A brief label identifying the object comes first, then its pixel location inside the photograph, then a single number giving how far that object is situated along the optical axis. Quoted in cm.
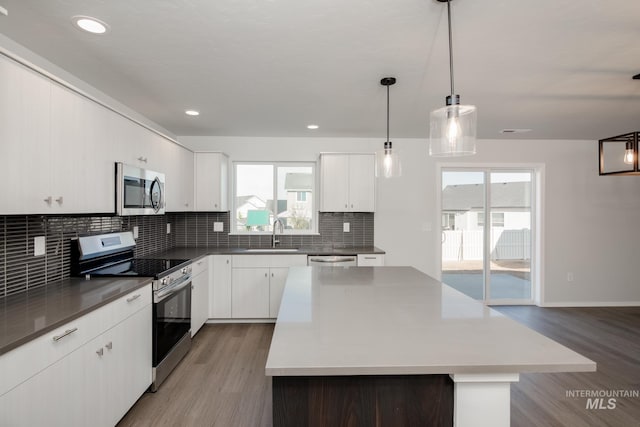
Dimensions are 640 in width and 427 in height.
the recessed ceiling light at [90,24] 164
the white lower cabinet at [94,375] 125
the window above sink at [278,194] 443
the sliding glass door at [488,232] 458
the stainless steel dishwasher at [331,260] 373
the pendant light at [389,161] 247
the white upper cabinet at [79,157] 174
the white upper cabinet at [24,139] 143
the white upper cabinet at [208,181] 399
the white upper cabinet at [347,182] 411
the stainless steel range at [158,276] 232
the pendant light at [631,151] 271
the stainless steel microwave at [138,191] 231
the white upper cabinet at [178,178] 329
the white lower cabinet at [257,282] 378
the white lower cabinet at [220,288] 375
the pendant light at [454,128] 146
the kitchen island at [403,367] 107
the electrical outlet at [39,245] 199
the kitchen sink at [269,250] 387
